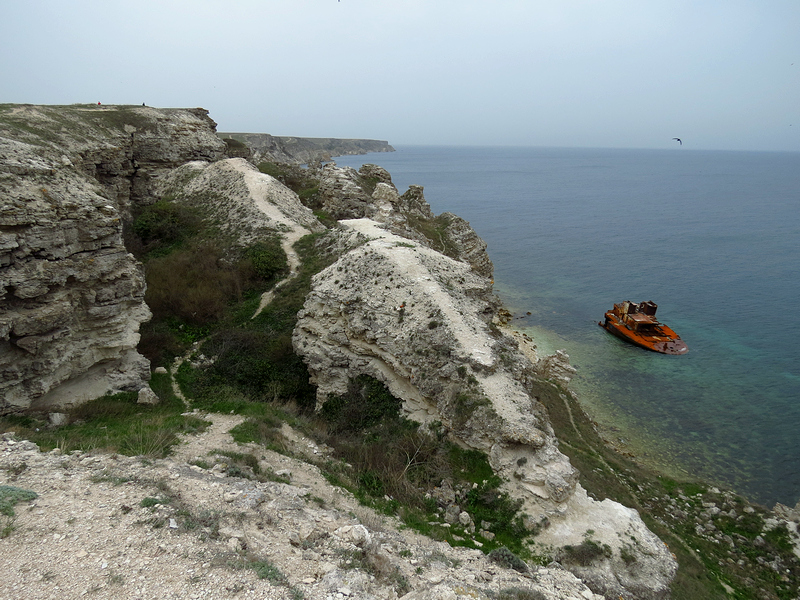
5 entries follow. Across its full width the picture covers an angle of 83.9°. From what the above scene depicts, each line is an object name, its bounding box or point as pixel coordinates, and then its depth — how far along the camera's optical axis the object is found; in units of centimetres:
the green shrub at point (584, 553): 1181
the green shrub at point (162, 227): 3141
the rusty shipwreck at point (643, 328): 3819
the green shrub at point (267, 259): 2708
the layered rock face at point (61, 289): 1402
